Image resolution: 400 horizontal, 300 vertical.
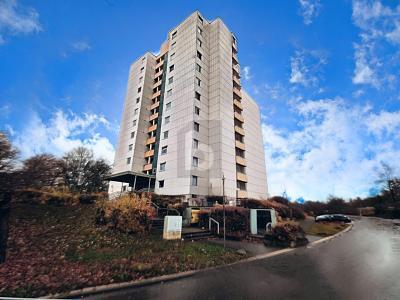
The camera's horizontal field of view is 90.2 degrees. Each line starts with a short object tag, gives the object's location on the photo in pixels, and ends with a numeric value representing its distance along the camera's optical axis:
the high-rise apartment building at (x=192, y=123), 30.98
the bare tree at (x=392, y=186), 45.17
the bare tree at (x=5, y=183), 7.34
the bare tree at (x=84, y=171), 35.38
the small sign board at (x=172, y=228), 12.21
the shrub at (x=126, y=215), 11.55
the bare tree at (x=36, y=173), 7.93
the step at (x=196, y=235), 13.46
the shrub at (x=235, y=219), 16.20
